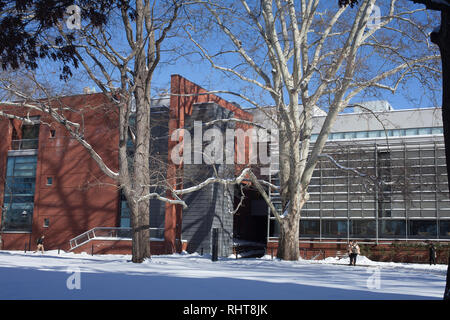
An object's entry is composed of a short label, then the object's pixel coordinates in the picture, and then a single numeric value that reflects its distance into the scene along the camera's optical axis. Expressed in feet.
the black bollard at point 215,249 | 78.18
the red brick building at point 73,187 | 103.86
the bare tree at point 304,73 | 72.43
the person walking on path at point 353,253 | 80.97
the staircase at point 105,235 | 102.01
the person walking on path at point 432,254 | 94.39
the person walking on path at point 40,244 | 102.85
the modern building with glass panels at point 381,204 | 107.65
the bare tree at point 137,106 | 64.49
